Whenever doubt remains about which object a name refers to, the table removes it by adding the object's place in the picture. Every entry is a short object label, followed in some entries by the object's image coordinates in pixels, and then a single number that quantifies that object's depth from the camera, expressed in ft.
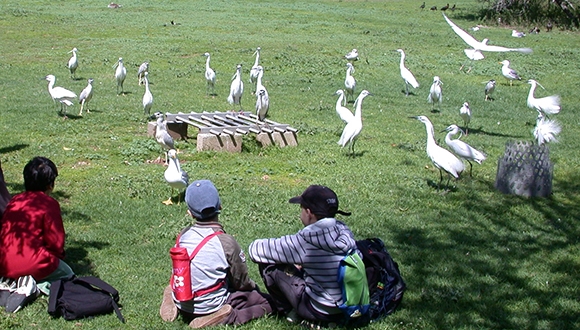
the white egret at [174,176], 26.84
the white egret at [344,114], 39.78
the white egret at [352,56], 72.90
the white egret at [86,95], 45.03
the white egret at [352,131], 36.37
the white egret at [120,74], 54.11
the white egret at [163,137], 33.58
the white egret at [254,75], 58.41
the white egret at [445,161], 30.91
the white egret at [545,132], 37.47
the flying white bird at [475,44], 38.49
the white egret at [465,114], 44.27
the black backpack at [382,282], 17.19
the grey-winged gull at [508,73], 65.57
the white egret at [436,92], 51.39
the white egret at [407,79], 58.23
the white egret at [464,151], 32.58
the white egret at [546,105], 47.12
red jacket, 17.11
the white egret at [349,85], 56.24
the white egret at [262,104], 41.39
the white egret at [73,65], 59.26
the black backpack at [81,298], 16.74
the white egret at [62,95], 43.70
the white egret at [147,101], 44.01
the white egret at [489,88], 56.95
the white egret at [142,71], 58.59
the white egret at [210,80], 55.01
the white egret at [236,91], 47.34
